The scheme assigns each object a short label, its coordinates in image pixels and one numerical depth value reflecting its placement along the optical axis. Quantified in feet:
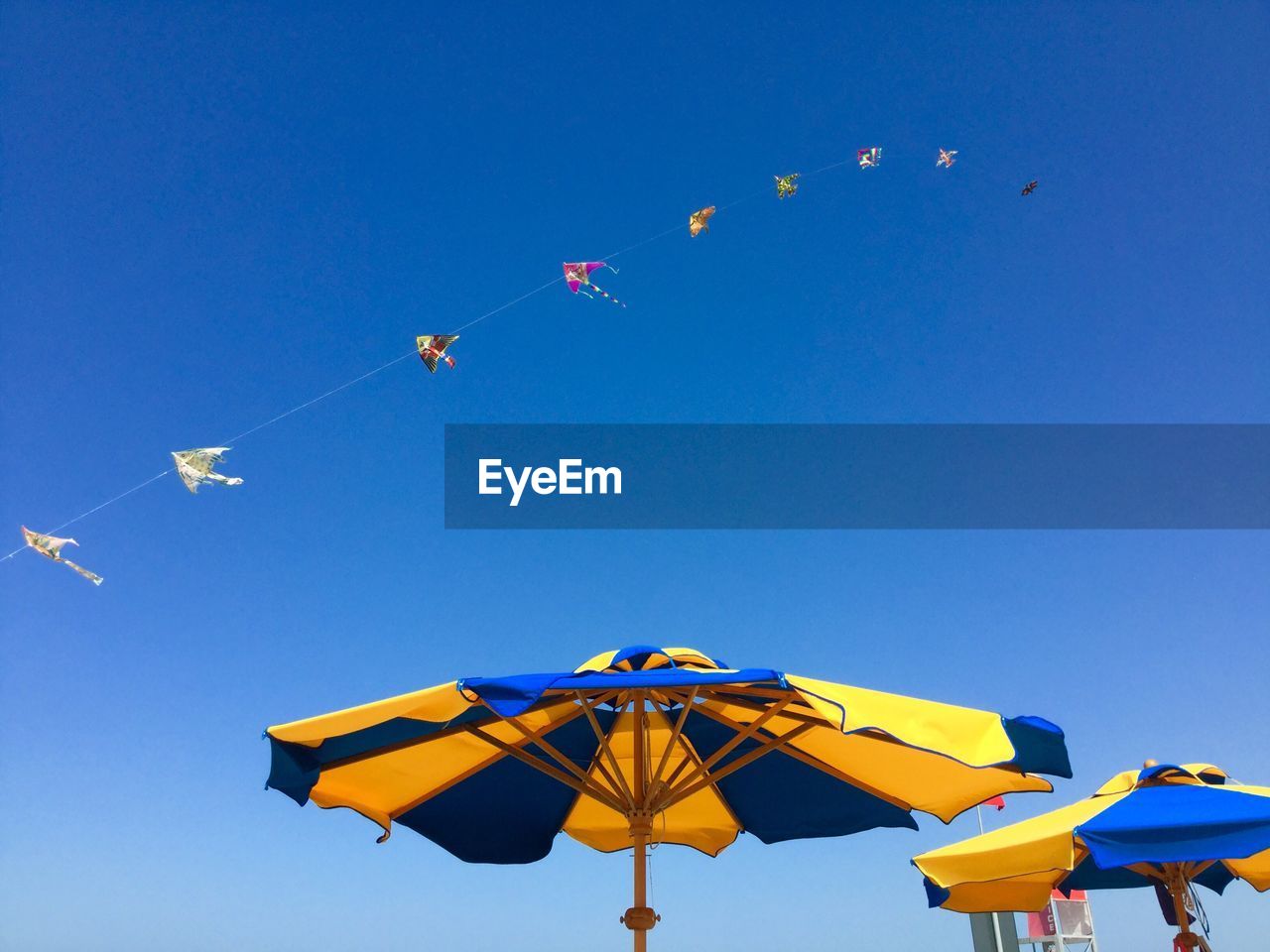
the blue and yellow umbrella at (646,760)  12.27
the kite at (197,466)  20.18
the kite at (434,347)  23.16
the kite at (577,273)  25.03
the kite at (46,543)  19.84
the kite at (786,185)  29.55
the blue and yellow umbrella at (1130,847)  14.69
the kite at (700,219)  27.99
